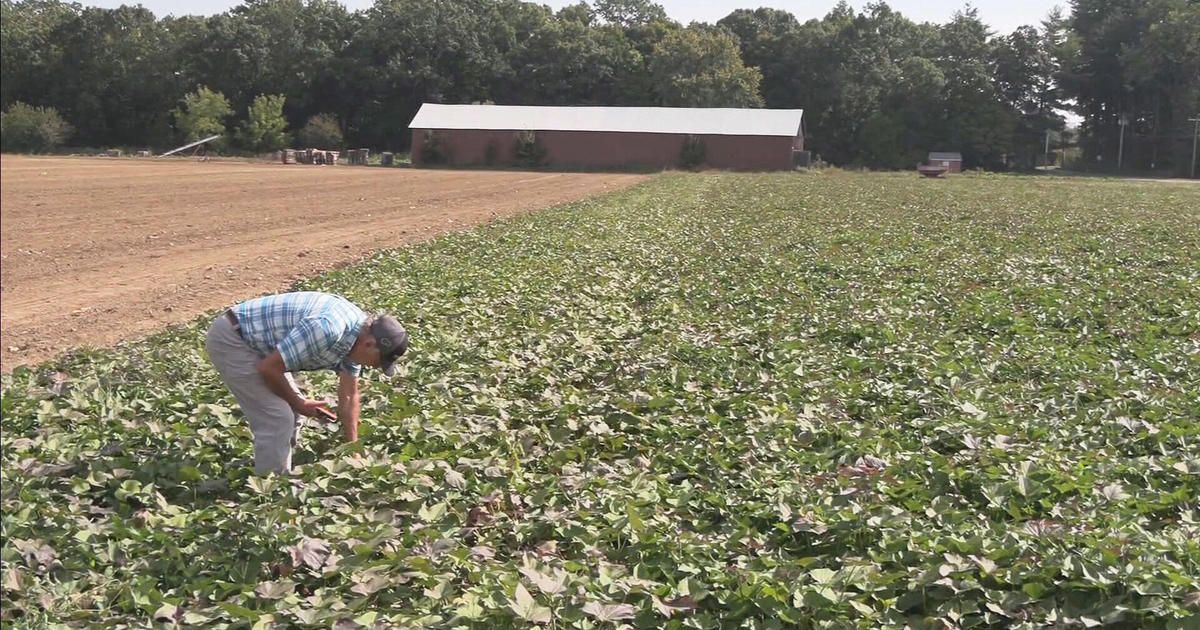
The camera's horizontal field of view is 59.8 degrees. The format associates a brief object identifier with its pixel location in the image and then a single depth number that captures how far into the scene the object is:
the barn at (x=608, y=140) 76.38
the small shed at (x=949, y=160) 77.44
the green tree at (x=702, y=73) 97.25
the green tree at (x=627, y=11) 150.38
